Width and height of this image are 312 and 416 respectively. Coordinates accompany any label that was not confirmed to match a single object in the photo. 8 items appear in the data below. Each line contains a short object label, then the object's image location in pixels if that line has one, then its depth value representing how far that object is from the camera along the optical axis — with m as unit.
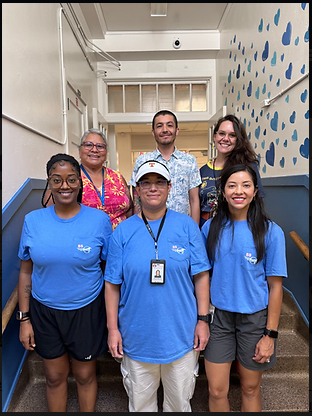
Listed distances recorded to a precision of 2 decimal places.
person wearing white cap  1.22
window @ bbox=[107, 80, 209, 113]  5.16
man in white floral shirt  1.91
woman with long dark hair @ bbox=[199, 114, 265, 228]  1.83
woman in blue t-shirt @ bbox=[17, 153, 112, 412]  1.27
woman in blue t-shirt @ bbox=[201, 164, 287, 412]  1.27
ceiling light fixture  3.89
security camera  4.64
